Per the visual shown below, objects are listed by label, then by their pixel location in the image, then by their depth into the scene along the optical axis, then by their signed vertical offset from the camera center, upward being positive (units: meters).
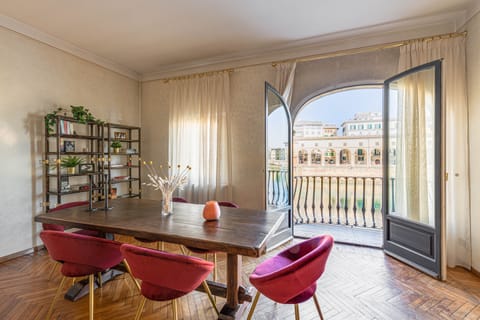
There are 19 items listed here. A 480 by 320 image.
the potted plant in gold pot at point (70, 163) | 3.39 -0.02
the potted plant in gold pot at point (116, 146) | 4.21 +0.27
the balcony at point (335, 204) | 4.00 -0.92
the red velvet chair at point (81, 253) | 1.69 -0.67
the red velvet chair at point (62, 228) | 2.20 -0.60
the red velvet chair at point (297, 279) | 1.32 -0.69
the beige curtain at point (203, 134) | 4.09 +0.47
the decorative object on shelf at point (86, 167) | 3.77 -0.10
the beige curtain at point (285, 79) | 3.72 +1.28
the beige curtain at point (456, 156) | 2.77 +0.02
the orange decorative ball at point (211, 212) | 2.02 -0.45
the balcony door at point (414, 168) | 2.59 -0.12
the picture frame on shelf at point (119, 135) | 4.39 +0.48
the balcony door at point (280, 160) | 3.65 -0.01
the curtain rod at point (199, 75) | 4.13 +1.55
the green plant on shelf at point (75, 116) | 3.30 +0.68
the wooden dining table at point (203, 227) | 1.55 -0.52
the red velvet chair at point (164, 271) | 1.34 -0.65
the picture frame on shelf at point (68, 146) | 3.54 +0.23
